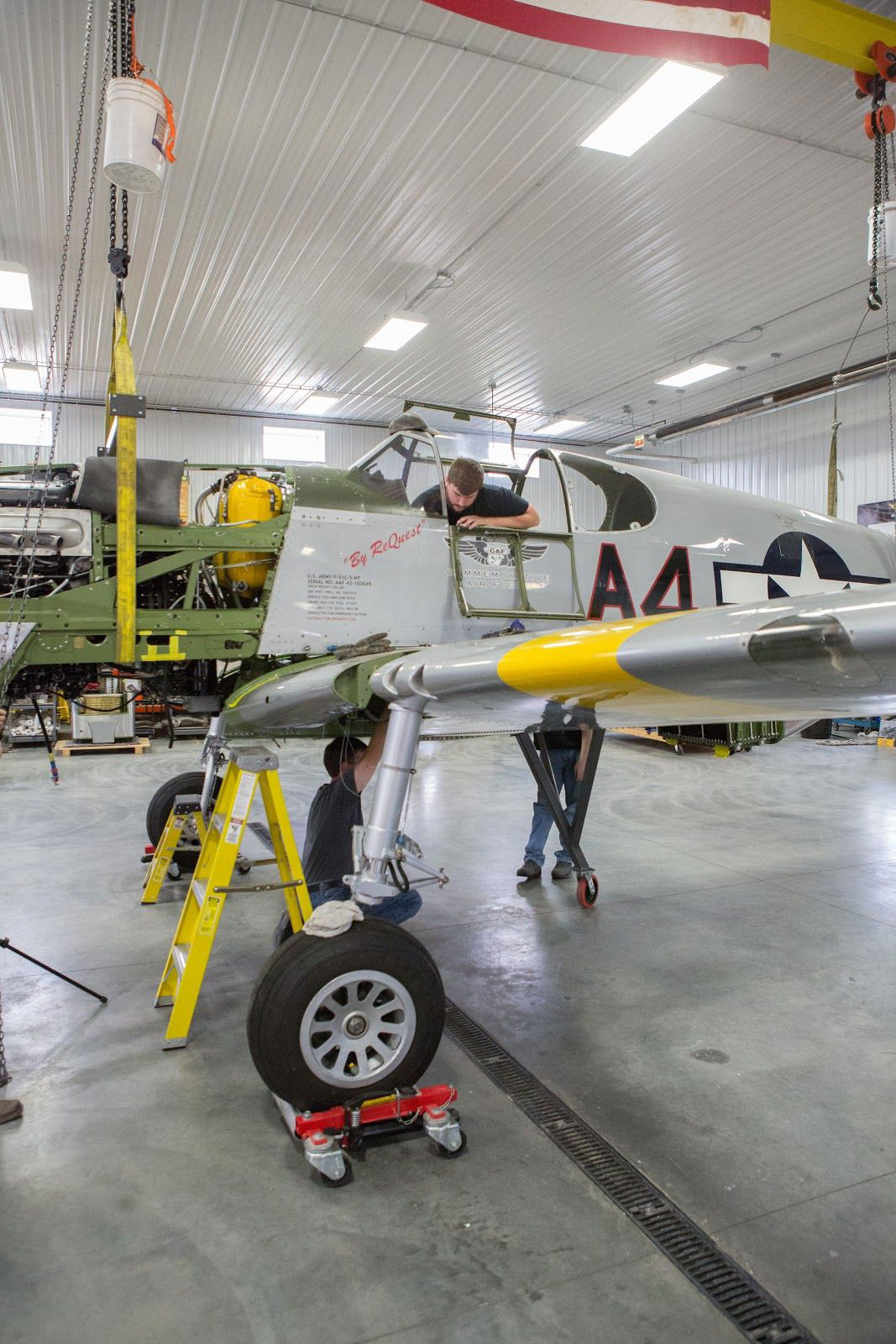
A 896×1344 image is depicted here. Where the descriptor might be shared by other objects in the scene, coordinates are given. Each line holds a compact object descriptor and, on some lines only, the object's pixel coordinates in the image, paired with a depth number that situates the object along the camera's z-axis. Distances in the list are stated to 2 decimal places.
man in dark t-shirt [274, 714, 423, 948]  3.33
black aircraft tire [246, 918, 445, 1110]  2.42
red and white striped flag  3.70
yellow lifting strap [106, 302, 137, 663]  3.56
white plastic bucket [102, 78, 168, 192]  3.11
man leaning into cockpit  4.21
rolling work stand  4.68
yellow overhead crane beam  5.33
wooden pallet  10.62
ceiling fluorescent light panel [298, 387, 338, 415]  14.49
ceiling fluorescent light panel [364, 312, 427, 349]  11.02
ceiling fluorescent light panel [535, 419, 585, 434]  16.83
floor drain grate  1.81
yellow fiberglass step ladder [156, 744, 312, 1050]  3.02
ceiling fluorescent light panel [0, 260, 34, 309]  9.05
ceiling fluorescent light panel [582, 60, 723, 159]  6.20
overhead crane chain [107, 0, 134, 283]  3.19
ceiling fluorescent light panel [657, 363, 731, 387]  13.48
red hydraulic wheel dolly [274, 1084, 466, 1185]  2.30
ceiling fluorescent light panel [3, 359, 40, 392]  12.48
